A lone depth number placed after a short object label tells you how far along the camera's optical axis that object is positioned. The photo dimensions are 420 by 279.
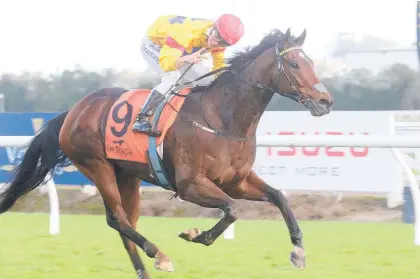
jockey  9.68
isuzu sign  17.20
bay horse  9.25
